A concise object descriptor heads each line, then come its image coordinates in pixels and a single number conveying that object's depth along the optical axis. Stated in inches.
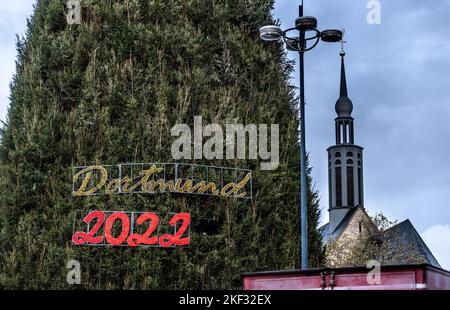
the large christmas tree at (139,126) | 926.4
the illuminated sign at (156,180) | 942.4
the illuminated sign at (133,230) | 924.0
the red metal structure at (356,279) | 513.3
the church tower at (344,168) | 4131.4
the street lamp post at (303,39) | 792.3
